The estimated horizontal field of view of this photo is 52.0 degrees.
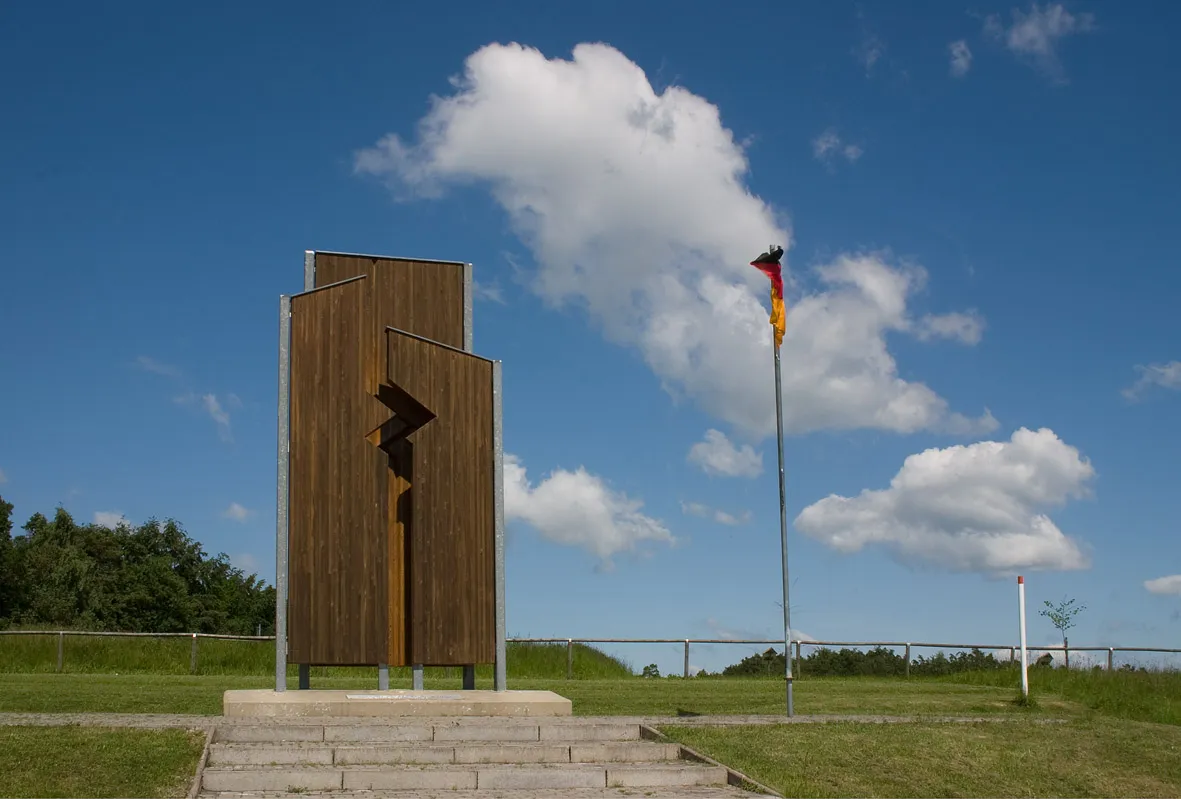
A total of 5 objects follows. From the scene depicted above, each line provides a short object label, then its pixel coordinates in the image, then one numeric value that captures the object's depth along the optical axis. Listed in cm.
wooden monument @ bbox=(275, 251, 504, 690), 1428
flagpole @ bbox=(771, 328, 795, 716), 1472
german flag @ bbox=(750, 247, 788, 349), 1552
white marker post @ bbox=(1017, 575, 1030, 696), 1741
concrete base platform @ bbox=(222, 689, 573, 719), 1325
